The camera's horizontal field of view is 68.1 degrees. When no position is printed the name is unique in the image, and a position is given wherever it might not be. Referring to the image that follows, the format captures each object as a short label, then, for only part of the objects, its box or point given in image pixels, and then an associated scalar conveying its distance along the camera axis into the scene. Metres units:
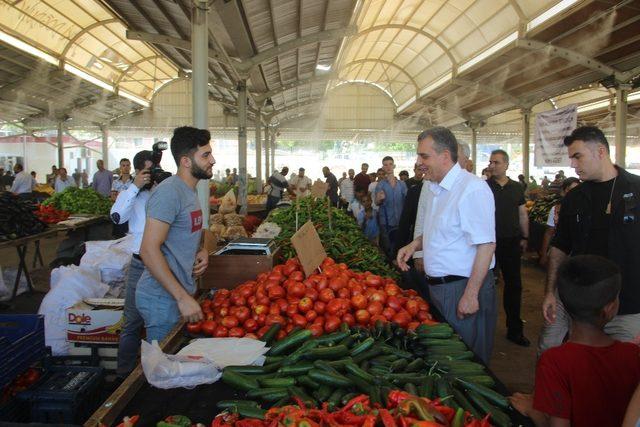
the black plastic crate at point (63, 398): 2.62
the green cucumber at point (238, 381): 2.07
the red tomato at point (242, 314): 3.02
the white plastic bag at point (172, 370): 2.09
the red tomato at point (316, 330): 2.74
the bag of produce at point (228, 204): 8.99
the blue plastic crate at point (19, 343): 2.65
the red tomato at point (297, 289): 3.19
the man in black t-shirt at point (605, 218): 2.61
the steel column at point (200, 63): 6.14
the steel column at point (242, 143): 11.71
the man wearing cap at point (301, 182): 13.37
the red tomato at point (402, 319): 2.90
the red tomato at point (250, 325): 2.94
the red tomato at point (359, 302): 3.05
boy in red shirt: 1.65
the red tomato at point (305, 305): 3.04
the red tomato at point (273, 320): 2.94
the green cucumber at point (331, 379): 2.03
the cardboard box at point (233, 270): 3.98
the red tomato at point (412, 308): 3.02
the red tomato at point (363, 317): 2.96
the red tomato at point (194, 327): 2.87
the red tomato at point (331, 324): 2.83
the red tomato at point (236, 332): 2.87
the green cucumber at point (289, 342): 2.45
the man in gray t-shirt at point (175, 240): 2.52
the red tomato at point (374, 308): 3.00
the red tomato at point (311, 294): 3.15
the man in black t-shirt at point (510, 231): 4.93
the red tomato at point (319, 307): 3.04
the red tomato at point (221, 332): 2.86
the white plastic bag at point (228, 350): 2.34
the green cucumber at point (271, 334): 2.69
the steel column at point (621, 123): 9.97
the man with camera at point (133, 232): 3.30
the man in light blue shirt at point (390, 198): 7.61
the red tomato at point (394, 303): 3.05
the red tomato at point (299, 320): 2.89
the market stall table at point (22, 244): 5.86
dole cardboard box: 3.81
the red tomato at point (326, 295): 3.12
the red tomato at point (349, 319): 2.92
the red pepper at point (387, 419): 1.60
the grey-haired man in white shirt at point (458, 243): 2.67
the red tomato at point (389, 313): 2.97
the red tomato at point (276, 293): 3.22
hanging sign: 8.66
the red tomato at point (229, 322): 2.94
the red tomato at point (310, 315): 2.96
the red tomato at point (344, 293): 3.15
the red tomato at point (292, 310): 3.01
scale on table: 4.14
